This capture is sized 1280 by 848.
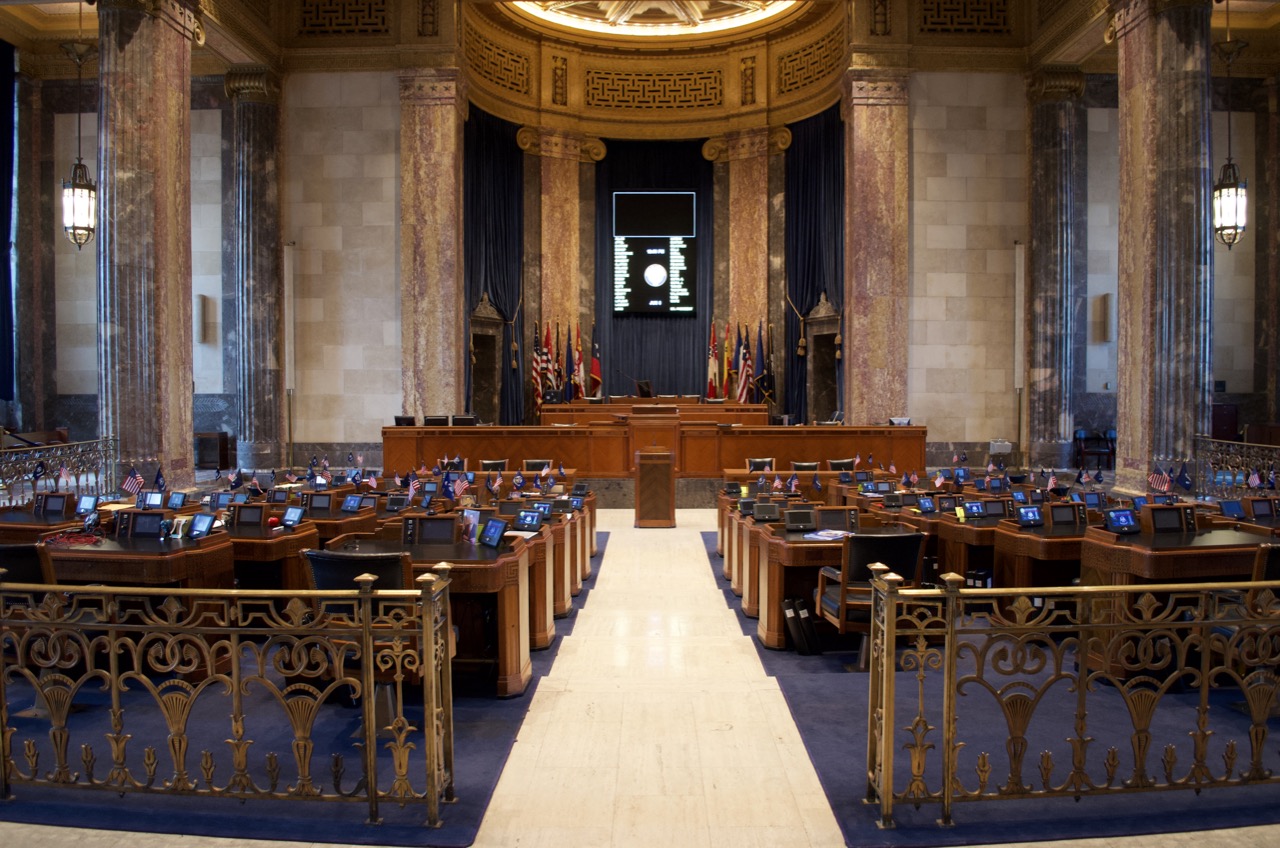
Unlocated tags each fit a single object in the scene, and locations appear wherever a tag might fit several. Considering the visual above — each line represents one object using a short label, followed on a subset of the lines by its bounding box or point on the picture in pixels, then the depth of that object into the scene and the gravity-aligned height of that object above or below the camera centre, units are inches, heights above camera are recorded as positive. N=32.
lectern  470.3 -40.2
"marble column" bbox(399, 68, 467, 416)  644.1 +121.5
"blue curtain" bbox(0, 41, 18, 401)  598.9 +137.0
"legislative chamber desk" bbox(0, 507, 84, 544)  264.7 -32.7
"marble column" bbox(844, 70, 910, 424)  640.4 +120.9
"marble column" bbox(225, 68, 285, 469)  637.3 +107.4
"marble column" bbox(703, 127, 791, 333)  808.3 +171.3
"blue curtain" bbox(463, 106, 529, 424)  727.7 +151.4
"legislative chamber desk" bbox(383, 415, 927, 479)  565.9 -20.0
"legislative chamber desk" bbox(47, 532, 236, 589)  217.5 -35.6
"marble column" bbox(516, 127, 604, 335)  808.3 +170.4
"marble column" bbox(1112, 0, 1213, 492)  434.6 +83.5
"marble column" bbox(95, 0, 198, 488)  432.1 +85.8
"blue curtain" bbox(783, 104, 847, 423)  719.7 +151.1
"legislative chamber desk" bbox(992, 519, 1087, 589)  252.5 -40.0
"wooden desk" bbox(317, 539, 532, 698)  205.8 -45.3
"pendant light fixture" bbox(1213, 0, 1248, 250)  457.1 +103.4
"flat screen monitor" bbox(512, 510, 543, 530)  252.8 -29.8
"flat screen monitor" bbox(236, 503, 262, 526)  271.3 -30.1
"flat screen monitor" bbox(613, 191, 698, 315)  834.8 +143.4
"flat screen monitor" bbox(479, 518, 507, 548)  218.2 -28.4
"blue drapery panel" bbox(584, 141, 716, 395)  836.6 +104.4
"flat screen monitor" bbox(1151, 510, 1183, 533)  238.7 -28.5
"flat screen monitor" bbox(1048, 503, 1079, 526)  274.5 -30.7
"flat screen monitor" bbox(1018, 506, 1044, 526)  264.8 -30.4
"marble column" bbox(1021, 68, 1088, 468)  632.4 +103.3
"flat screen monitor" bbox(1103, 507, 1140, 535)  228.1 -27.4
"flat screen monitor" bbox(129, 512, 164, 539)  247.3 -29.8
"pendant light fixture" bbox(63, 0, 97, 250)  480.1 +108.5
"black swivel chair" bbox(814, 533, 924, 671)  222.4 -39.1
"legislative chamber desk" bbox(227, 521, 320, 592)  250.8 -38.8
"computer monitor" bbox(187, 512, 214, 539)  241.1 -29.4
